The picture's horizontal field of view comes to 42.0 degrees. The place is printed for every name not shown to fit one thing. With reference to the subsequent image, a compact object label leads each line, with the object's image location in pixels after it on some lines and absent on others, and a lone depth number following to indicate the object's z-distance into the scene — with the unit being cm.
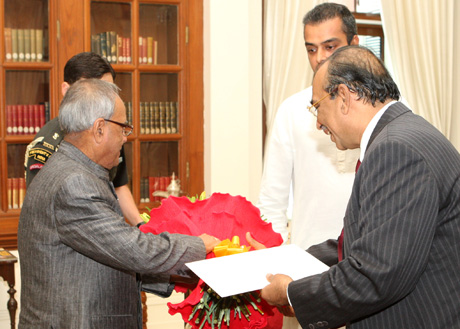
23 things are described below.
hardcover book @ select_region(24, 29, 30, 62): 411
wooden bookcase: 410
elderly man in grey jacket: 188
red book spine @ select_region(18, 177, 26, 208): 411
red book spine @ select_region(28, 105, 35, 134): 414
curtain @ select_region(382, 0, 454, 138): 486
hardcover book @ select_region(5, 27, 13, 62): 406
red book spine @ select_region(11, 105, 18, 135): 411
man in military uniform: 268
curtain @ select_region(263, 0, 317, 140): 451
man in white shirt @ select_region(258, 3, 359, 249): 257
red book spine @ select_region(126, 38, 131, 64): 437
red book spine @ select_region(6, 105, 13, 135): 410
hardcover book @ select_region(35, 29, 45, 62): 414
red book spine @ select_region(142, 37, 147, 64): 441
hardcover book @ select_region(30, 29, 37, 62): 412
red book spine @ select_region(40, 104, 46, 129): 417
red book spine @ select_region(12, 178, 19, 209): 410
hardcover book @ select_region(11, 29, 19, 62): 407
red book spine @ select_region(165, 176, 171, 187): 451
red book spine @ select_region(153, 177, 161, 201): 450
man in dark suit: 138
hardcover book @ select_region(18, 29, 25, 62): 409
